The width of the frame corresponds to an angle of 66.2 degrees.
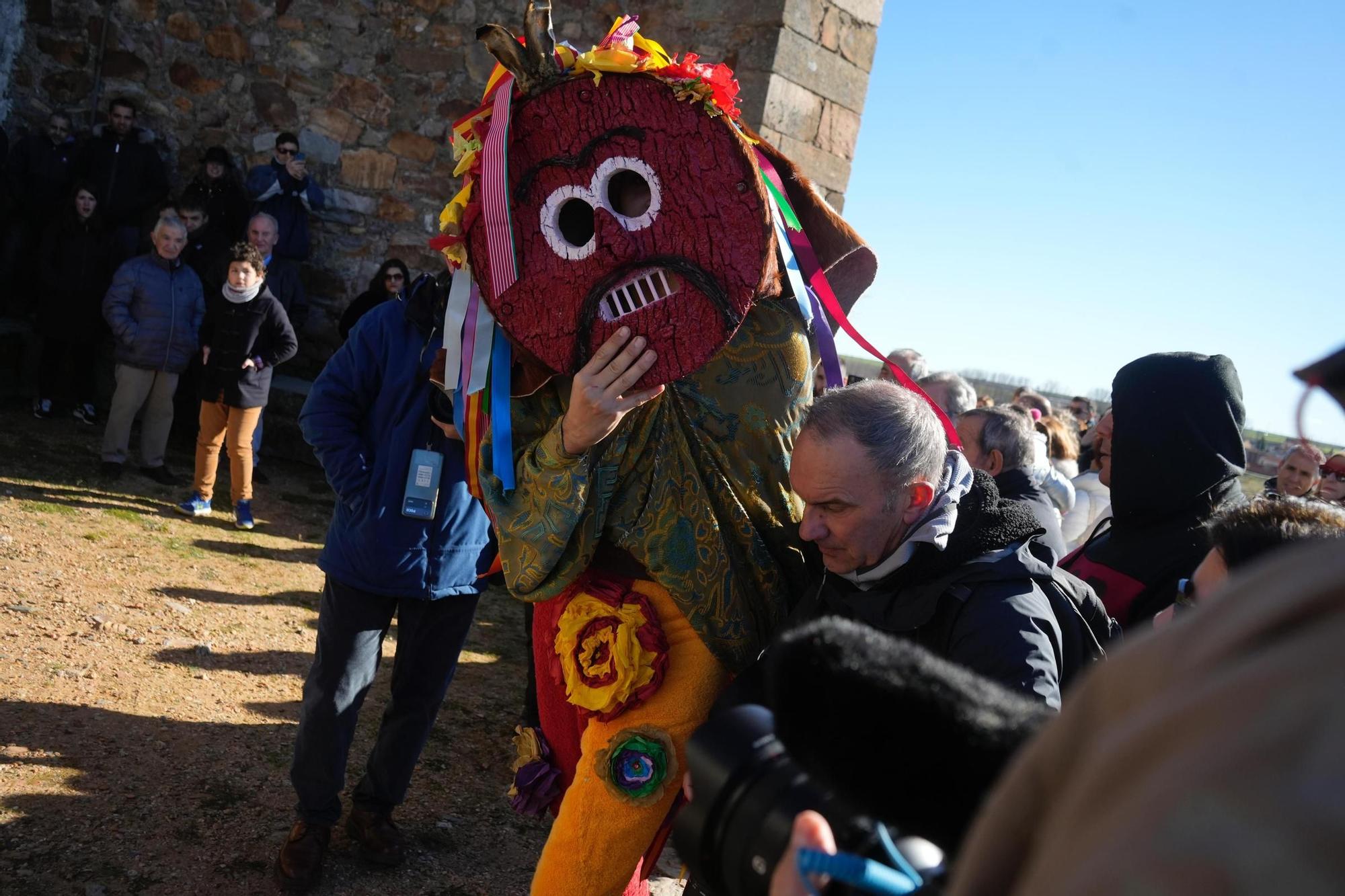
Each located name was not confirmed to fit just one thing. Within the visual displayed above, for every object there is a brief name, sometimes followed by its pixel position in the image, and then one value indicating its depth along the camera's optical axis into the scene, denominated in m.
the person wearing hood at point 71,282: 7.16
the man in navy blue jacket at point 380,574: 2.84
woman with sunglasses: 6.64
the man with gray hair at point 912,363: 4.77
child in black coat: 6.02
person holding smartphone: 7.66
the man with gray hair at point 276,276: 7.08
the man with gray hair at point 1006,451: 2.89
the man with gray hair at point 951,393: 4.14
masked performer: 1.91
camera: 0.82
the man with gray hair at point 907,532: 1.74
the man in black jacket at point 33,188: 7.50
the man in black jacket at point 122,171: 7.60
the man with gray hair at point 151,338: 6.42
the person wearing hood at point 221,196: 7.61
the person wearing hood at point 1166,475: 2.48
